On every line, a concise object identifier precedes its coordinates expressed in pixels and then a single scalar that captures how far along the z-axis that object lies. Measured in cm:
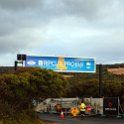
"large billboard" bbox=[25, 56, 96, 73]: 3991
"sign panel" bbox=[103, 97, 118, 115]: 3486
